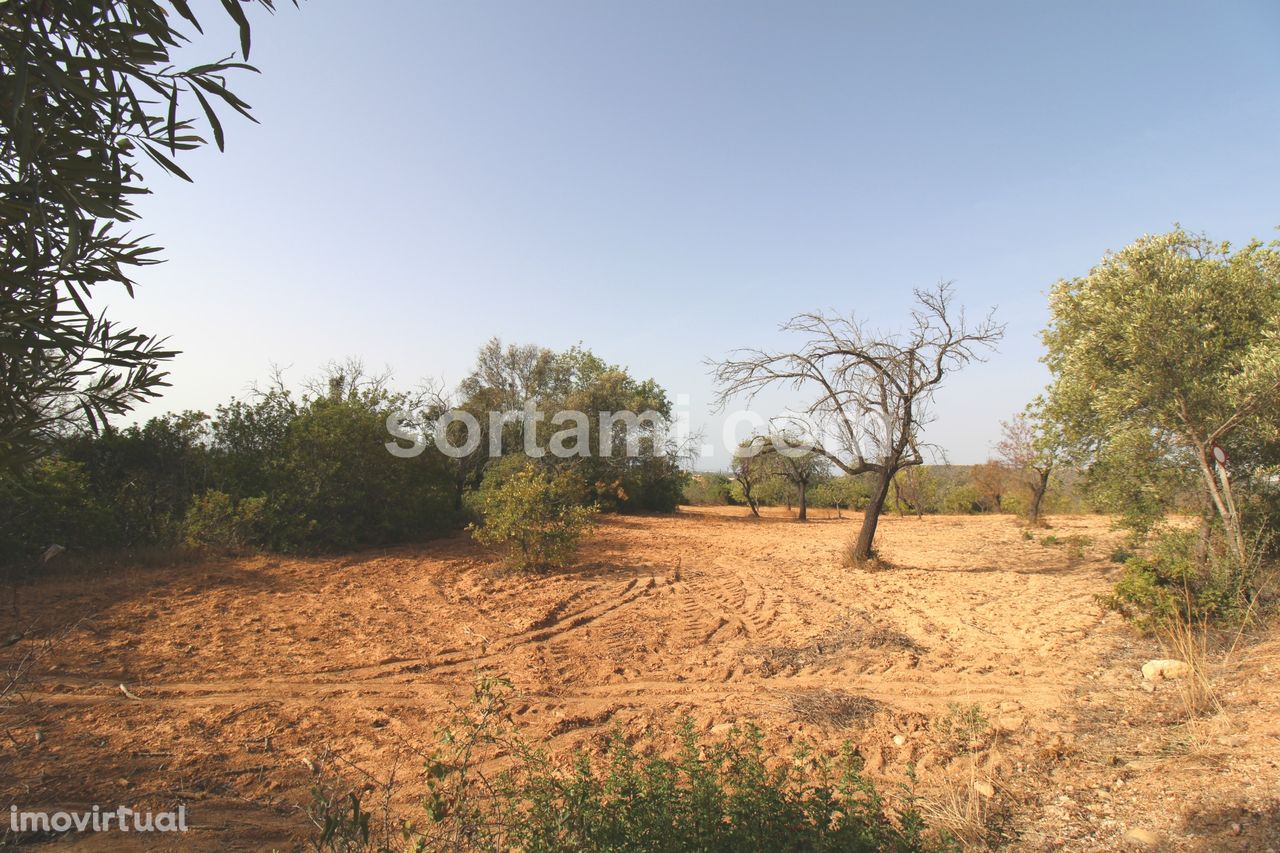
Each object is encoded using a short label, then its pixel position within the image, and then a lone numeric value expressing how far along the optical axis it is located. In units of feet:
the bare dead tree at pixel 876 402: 32.42
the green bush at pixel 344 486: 32.78
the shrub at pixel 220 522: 28.63
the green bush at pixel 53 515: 23.61
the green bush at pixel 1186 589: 19.10
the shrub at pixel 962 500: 87.86
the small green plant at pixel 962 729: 12.56
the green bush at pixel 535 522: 29.53
